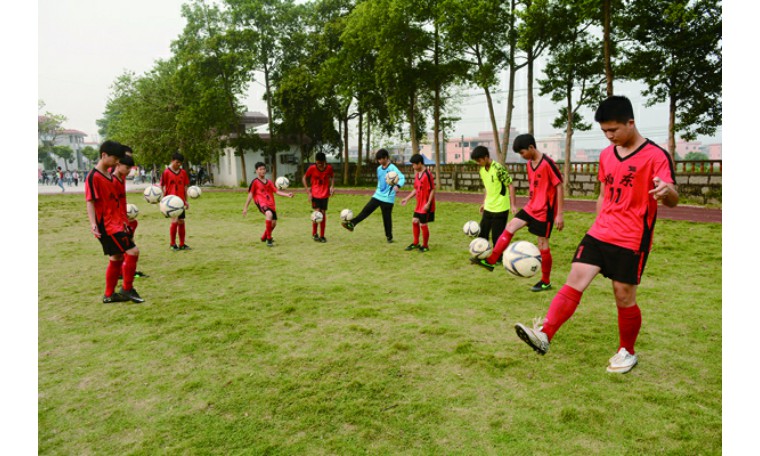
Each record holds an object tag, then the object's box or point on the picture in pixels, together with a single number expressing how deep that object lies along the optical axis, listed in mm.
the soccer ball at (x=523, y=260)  5332
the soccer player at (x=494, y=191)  8039
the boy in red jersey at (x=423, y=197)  9867
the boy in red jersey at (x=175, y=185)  10617
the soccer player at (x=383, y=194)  10352
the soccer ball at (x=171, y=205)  9844
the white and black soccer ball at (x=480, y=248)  6547
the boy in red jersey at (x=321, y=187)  11594
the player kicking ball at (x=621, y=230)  3828
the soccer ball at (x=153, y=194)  10398
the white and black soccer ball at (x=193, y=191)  12378
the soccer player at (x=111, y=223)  6227
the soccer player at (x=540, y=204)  6387
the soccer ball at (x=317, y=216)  11523
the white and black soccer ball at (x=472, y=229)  9509
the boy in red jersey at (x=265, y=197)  11039
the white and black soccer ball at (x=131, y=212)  8484
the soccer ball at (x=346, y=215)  11023
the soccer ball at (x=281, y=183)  11962
